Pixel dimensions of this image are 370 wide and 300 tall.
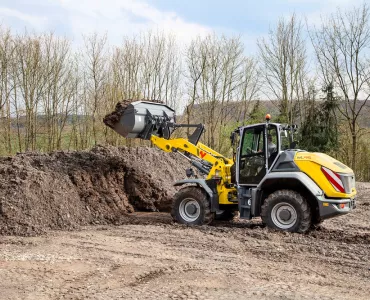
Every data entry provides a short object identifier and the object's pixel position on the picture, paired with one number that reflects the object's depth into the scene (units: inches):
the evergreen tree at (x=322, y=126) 942.4
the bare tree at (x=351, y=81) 896.9
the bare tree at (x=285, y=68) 997.3
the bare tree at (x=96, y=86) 953.5
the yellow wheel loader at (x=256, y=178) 307.3
